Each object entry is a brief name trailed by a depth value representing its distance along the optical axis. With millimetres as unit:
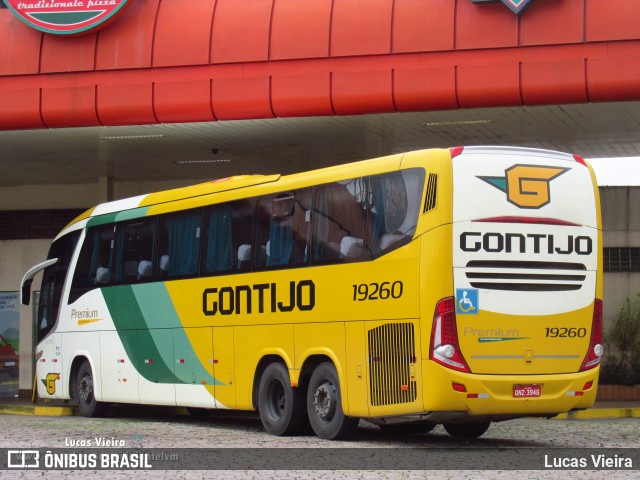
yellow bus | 13367
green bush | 25281
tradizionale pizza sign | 21453
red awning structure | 19219
